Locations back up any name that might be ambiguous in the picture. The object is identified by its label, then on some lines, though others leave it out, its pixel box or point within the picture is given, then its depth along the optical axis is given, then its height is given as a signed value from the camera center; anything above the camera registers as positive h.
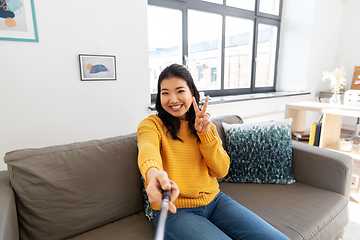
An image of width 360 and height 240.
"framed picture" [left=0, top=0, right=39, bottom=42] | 1.57 +0.43
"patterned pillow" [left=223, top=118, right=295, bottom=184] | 1.49 -0.49
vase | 2.36 -0.22
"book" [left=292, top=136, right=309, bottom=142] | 2.47 -0.64
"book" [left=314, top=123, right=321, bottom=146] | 2.24 -0.54
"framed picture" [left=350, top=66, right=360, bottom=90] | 3.37 -0.01
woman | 0.96 -0.40
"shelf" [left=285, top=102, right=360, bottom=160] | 2.08 -0.37
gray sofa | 0.97 -0.57
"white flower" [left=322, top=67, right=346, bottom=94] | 2.41 +0.00
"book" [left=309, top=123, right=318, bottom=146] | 2.26 -0.55
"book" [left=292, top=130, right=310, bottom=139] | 2.48 -0.61
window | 2.67 +0.53
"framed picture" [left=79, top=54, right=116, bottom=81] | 1.88 +0.12
